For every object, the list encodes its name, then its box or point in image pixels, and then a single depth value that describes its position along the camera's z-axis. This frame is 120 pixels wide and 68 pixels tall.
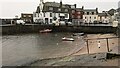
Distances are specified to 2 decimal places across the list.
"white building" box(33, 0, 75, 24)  37.66
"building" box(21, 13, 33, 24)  41.66
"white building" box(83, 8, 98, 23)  41.02
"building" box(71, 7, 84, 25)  39.57
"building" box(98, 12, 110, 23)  42.37
